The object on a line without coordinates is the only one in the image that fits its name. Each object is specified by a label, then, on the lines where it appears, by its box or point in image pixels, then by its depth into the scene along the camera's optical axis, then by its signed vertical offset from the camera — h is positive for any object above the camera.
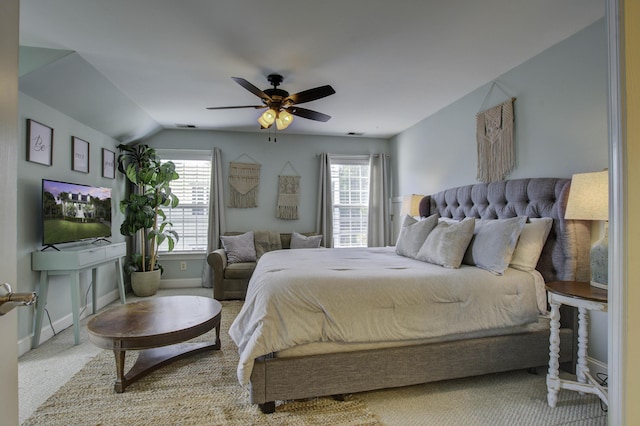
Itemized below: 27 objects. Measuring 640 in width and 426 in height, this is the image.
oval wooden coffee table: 1.96 -0.75
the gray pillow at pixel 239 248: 4.49 -0.49
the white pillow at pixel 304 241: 4.82 -0.41
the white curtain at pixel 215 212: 4.90 +0.04
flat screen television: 2.80 +0.02
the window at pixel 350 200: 5.44 +0.25
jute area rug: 1.74 -1.14
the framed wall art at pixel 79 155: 3.37 +0.66
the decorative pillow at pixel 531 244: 2.24 -0.22
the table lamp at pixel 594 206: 1.87 +0.05
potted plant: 4.25 +0.09
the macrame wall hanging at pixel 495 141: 2.87 +0.71
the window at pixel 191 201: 5.05 +0.22
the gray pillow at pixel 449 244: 2.34 -0.23
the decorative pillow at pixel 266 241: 4.79 -0.41
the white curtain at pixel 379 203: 5.39 +0.20
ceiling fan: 2.64 +1.02
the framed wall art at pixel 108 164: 4.05 +0.67
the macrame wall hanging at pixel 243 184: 5.06 +0.49
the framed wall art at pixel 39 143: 2.68 +0.64
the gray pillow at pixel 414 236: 2.84 -0.21
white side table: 1.74 -0.76
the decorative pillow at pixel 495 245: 2.18 -0.22
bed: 1.80 -0.67
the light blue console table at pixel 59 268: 2.70 -0.47
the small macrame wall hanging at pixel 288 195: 5.19 +0.32
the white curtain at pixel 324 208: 5.20 +0.11
